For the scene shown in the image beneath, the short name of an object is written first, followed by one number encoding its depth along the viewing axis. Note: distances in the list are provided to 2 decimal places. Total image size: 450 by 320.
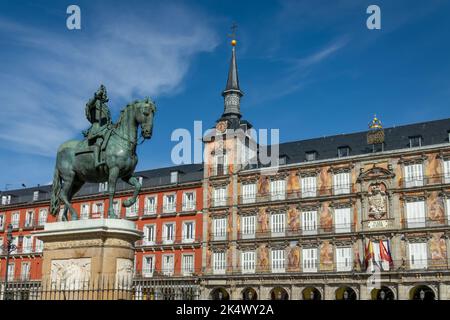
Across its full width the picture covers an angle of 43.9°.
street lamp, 27.94
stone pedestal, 12.14
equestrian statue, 13.10
